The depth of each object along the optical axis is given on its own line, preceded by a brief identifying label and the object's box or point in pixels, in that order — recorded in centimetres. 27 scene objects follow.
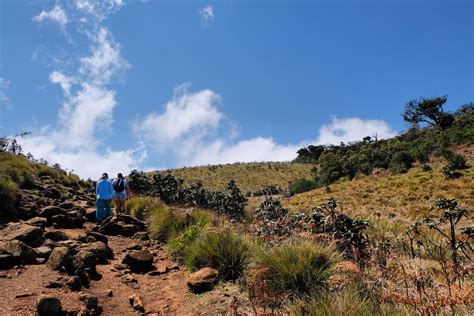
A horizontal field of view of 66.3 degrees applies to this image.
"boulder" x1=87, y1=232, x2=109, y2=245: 863
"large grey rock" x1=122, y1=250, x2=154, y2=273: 729
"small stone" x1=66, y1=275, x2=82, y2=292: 539
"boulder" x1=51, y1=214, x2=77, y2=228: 975
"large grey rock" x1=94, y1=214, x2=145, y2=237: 1021
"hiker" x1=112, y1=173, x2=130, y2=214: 1284
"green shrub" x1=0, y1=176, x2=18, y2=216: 968
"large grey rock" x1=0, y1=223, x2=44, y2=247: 687
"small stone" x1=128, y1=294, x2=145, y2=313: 530
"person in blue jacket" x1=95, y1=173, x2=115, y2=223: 1145
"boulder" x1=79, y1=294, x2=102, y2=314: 480
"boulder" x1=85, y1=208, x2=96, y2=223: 1188
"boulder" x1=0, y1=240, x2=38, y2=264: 605
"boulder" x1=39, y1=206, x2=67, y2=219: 994
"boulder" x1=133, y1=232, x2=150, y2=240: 1014
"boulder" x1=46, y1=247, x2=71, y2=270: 589
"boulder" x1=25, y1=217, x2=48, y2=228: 845
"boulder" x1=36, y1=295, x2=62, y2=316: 439
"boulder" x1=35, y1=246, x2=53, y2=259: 640
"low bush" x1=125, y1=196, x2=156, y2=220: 1305
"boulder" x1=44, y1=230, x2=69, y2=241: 781
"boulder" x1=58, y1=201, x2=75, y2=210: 1149
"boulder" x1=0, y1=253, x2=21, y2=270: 583
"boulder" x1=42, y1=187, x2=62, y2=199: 1319
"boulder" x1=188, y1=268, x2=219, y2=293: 600
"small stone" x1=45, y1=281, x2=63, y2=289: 524
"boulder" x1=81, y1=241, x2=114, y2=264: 723
